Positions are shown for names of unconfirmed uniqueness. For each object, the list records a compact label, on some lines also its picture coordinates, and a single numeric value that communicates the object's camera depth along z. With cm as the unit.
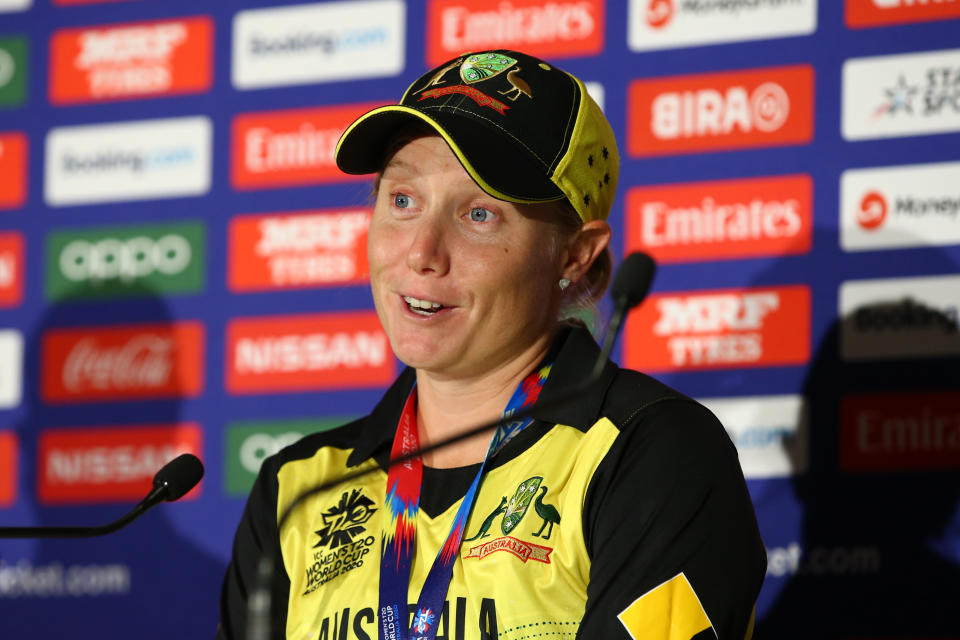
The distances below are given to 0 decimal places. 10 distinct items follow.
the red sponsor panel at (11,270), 522
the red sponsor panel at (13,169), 528
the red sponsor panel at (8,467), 510
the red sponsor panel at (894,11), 407
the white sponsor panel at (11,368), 516
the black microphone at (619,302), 201
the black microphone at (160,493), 225
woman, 243
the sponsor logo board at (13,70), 536
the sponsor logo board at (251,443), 476
